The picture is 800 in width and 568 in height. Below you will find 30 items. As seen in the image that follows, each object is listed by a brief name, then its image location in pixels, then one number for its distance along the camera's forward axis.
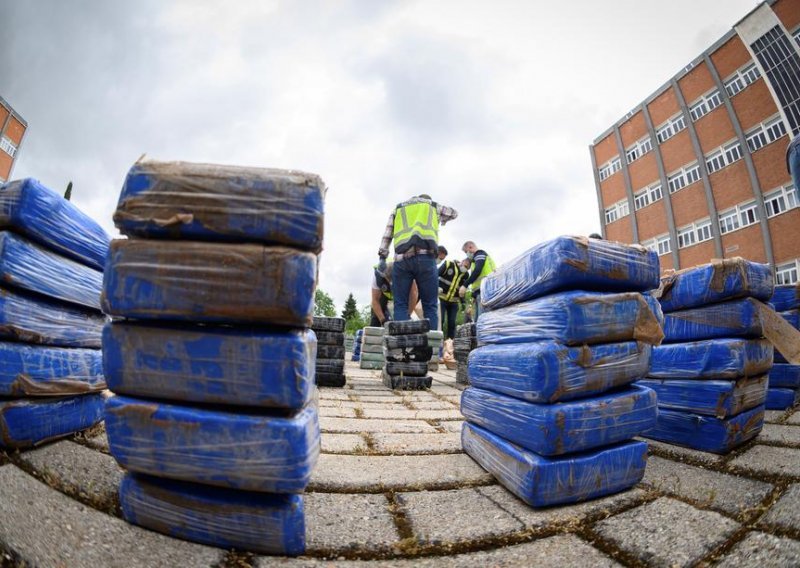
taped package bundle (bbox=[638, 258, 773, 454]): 0.54
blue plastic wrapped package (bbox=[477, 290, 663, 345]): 0.41
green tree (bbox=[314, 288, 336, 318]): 42.18
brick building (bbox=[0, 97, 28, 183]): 18.96
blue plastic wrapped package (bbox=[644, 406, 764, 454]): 0.54
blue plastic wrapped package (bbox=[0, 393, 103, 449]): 0.40
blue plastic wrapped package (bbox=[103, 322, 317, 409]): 0.29
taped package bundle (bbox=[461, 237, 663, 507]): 0.40
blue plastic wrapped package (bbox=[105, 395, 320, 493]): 0.29
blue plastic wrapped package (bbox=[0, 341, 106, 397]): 0.41
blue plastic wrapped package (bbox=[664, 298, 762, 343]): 0.56
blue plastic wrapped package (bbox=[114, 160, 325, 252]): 0.30
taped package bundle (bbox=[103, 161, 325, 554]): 0.29
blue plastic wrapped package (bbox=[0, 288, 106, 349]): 0.41
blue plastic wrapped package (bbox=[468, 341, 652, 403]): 0.40
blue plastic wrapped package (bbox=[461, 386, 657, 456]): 0.39
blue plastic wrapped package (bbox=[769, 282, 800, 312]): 1.01
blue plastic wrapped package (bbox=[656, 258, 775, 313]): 0.57
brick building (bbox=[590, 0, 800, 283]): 12.50
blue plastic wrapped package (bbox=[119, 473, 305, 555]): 0.29
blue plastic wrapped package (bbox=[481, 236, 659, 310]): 0.42
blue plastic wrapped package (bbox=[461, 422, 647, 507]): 0.39
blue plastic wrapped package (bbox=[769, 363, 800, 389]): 0.87
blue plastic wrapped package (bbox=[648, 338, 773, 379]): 0.55
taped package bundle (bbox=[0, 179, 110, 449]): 0.41
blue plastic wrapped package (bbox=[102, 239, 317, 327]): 0.29
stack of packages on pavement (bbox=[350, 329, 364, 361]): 8.20
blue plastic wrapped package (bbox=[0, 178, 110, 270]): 0.41
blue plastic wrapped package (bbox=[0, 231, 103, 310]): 0.40
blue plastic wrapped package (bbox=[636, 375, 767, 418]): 0.54
